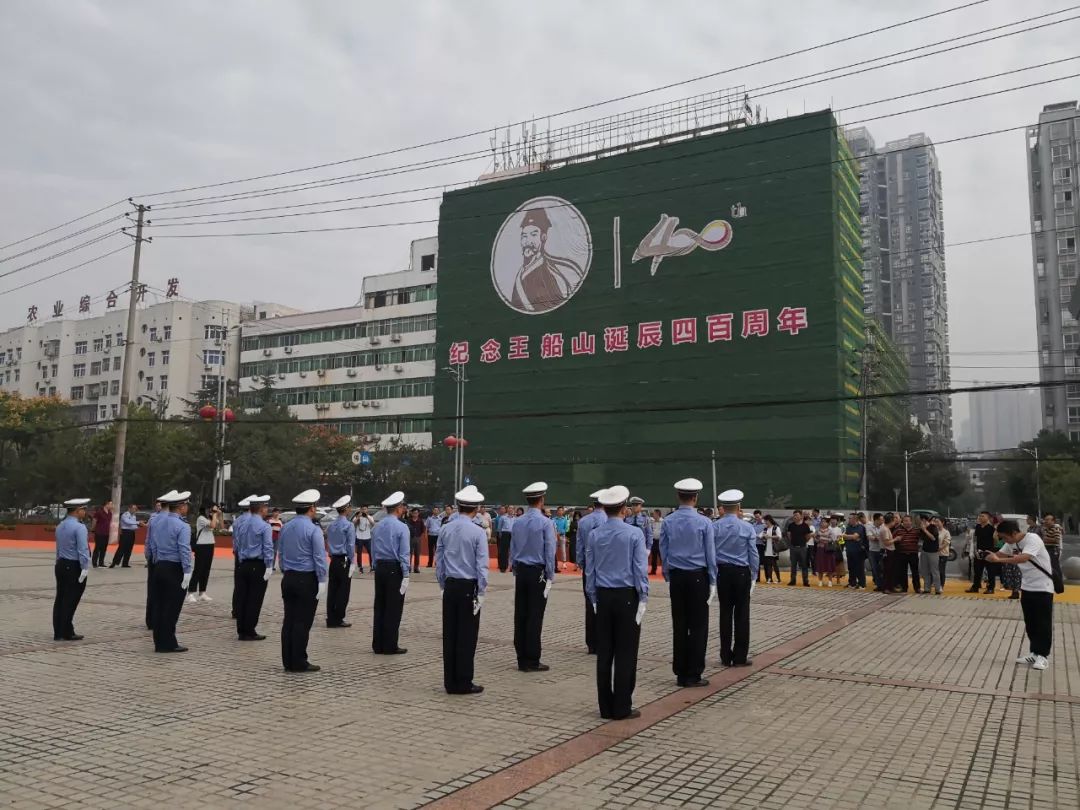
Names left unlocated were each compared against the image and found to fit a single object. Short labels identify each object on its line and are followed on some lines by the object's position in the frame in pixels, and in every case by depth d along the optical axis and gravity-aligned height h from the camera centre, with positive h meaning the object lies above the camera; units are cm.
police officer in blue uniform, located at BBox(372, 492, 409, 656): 951 -87
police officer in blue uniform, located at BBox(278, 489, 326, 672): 841 -84
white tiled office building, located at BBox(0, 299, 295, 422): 7731 +1303
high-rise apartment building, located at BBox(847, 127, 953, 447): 10931 +3320
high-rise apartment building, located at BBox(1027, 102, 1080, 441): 8031 +2478
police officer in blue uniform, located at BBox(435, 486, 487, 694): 751 -81
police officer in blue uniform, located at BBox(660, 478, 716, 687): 788 -68
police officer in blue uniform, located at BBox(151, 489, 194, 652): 945 -89
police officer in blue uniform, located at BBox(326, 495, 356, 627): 1165 -89
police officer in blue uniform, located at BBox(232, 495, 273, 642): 1055 -84
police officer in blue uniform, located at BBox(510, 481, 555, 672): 870 -71
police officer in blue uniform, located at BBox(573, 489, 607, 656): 901 -42
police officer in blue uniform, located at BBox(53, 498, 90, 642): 1011 -93
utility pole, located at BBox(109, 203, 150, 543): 2653 +261
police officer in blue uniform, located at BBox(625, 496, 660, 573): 1628 -26
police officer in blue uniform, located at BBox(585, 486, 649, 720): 657 -77
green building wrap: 5019 +1205
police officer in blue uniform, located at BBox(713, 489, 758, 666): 889 -75
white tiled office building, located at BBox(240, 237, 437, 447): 6856 +1164
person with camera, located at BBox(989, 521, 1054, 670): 891 -80
